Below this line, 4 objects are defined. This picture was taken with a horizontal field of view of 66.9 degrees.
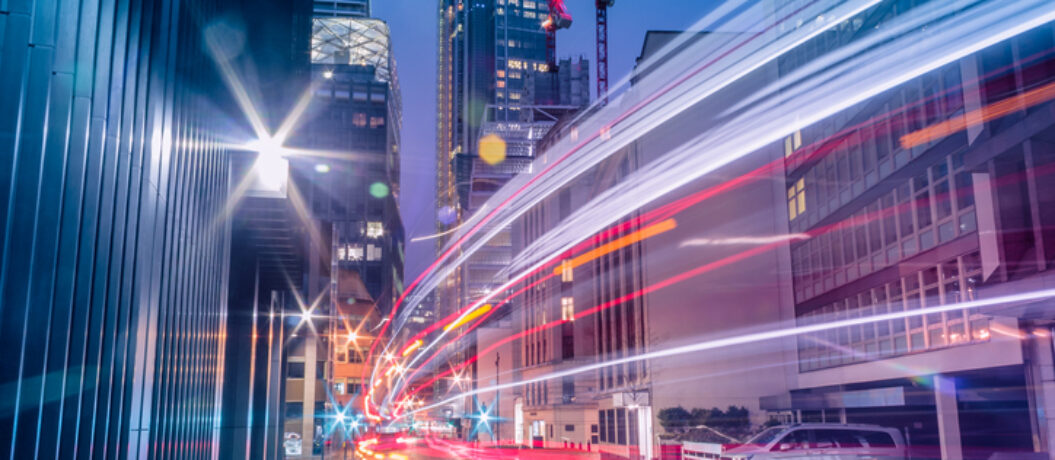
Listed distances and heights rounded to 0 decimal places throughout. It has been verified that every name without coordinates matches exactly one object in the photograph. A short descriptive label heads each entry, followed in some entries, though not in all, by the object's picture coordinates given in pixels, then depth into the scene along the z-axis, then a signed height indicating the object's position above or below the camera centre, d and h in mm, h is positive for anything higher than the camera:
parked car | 16312 -1387
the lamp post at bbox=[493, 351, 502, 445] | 81500 -4667
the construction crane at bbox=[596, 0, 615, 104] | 124750 +51985
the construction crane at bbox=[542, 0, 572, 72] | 118500 +54501
